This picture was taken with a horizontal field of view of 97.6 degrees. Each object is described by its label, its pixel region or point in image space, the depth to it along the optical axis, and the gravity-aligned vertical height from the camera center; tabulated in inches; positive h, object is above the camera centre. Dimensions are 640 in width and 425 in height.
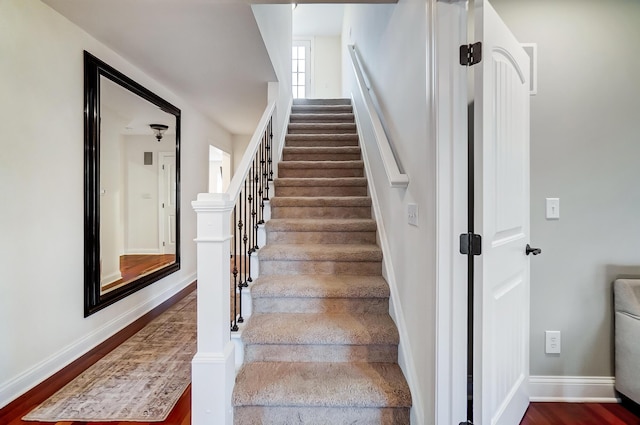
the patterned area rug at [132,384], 58.4 -41.5
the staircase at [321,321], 53.6 -26.3
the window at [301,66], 248.7 +129.3
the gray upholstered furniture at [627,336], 59.4 -27.1
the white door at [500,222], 43.3 -1.9
